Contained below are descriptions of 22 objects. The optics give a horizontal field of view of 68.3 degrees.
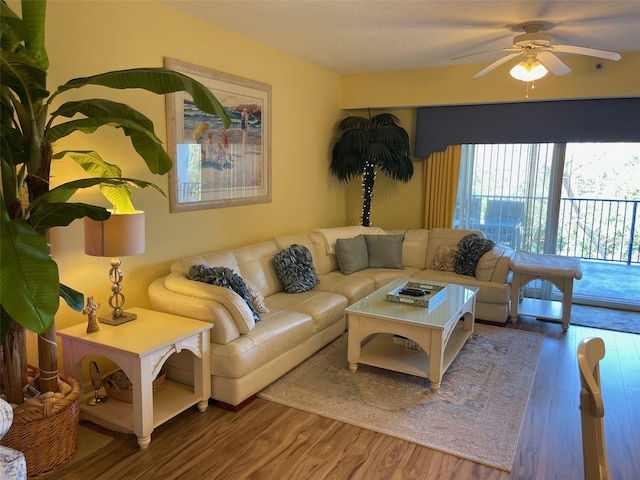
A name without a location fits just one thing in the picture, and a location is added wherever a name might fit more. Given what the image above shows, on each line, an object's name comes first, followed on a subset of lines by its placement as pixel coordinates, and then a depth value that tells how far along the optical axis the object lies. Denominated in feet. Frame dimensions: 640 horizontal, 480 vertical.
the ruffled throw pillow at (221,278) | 10.51
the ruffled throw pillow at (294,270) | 13.83
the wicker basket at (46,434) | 7.26
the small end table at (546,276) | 14.66
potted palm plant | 5.87
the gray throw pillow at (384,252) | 17.07
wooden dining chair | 4.10
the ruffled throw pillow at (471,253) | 16.05
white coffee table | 10.66
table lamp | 8.69
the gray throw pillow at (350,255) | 16.33
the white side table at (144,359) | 8.34
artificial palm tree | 18.40
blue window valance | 15.81
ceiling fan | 11.84
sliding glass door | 17.74
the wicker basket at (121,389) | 9.42
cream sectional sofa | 9.80
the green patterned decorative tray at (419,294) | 11.89
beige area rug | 8.89
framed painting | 11.85
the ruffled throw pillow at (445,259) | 16.83
